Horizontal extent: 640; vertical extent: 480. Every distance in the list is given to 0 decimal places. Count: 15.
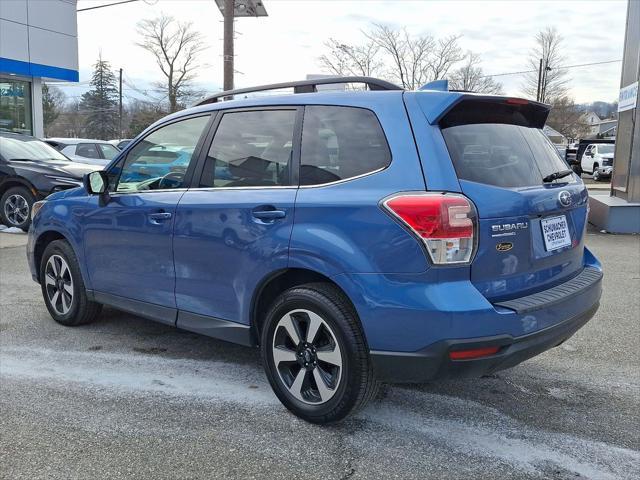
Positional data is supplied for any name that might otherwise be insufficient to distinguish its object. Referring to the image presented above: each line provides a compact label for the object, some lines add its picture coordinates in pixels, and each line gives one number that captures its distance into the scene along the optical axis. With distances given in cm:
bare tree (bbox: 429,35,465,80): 3378
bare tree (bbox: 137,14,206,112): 4841
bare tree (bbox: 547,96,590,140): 5000
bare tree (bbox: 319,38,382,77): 3216
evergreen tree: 6531
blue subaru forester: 267
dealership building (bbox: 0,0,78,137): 1678
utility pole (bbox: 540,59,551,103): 4228
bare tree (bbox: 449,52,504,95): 3468
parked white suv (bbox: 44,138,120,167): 1366
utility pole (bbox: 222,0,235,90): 1500
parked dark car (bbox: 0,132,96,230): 957
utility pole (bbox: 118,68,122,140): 5669
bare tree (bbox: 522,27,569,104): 4212
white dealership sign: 1063
